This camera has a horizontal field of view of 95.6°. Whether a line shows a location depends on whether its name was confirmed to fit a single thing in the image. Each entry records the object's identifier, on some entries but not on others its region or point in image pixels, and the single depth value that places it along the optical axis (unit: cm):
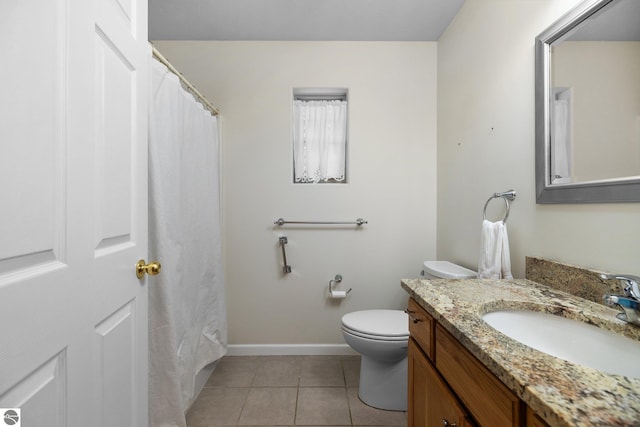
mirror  83
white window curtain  229
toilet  153
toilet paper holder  218
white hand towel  125
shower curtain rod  131
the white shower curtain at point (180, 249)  126
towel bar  217
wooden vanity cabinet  56
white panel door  49
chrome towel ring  132
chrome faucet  68
